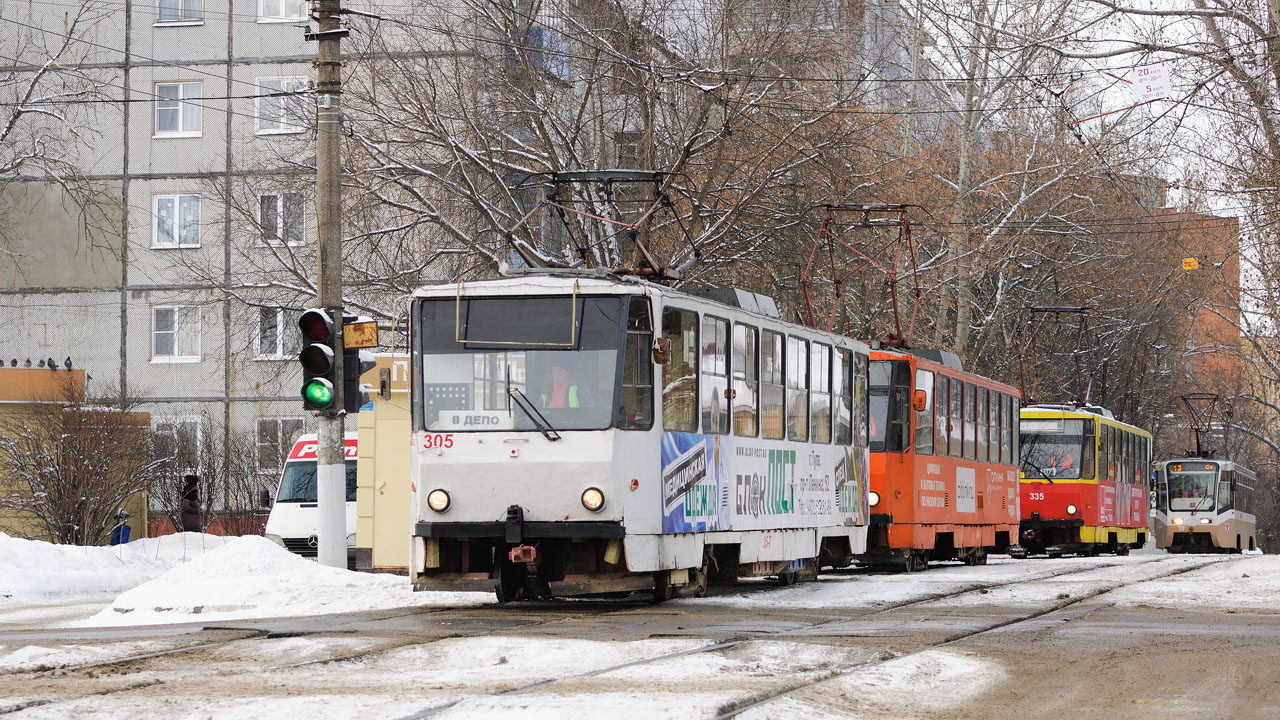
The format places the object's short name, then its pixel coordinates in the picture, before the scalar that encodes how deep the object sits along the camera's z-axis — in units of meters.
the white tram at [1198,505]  54.16
